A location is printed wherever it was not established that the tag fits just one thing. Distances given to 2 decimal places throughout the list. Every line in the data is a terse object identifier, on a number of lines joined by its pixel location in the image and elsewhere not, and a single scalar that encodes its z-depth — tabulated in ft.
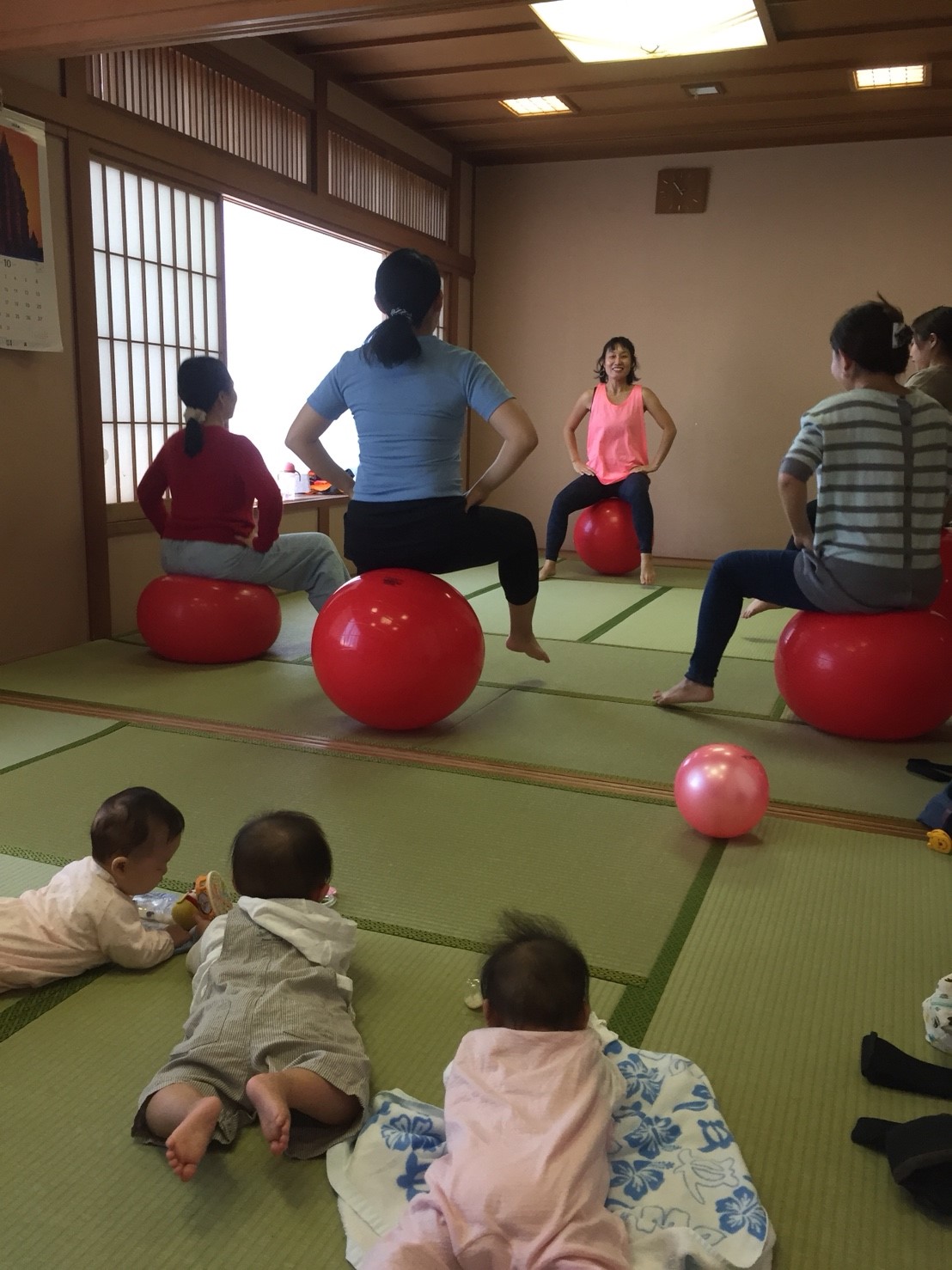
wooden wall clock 20.53
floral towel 3.48
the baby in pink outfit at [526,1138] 3.19
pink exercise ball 6.93
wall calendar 10.98
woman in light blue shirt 8.89
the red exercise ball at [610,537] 18.97
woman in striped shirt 8.59
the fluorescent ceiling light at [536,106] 17.72
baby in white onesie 5.11
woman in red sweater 11.71
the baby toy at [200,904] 5.52
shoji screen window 13.06
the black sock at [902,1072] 4.40
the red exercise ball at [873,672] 8.90
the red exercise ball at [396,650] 8.91
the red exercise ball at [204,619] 11.64
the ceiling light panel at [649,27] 13.26
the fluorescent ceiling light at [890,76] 15.70
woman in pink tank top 18.42
